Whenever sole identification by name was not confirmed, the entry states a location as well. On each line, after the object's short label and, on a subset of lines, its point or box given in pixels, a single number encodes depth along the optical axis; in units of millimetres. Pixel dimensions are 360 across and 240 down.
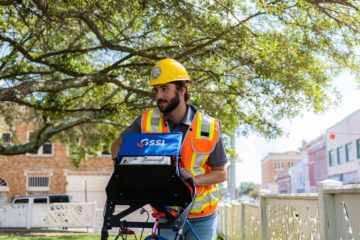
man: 3369
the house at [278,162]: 121250
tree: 9461
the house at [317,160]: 61438
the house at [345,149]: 43219
